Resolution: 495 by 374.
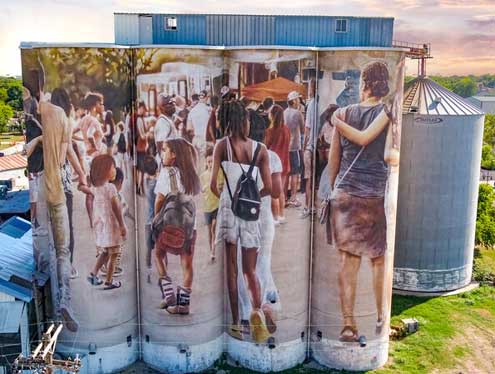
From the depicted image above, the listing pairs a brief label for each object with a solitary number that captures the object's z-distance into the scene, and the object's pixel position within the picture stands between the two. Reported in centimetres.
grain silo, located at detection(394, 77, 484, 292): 4131
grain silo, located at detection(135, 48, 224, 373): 2922
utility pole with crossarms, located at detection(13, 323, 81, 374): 2159
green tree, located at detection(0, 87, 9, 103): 14300
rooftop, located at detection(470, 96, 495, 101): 16329
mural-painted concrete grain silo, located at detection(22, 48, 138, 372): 2905
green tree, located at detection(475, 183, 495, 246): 5125
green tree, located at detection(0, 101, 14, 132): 12816
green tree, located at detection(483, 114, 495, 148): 10794
